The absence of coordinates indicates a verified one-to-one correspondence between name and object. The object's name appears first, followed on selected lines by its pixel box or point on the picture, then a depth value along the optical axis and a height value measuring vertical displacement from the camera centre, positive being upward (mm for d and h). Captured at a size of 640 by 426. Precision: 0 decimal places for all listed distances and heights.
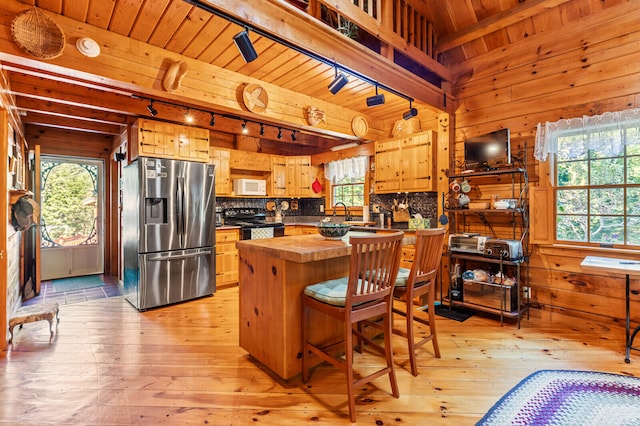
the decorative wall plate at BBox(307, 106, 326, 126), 3730 +1127
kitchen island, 2047 -587
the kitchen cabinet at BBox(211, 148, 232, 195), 4980 +650
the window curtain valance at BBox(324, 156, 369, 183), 5242 +708
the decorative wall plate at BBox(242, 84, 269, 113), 3135 +1148
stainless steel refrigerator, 3748 -279
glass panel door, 5363 -119
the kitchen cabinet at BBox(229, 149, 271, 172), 5238 +832
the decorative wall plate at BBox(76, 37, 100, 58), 2242 +1183
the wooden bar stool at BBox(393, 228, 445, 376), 2232 -536
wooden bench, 2795 -966
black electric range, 4883 -238
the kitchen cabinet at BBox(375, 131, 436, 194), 4152 +627
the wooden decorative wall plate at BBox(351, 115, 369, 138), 4359 +1171
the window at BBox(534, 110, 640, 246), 2928 +296
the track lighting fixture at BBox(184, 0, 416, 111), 2061 +1293
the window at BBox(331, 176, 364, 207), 5457 +305
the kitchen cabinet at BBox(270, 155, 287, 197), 5676 +602
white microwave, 5234 +383
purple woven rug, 1762 -1195
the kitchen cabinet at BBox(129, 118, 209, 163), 3844 +892
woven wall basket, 2035 +1177
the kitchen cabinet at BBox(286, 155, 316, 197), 5832 +593
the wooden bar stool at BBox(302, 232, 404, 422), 1790 -551
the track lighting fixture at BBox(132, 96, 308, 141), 3727 +1344
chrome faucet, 5402 -108
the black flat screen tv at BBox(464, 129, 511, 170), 3422 +652
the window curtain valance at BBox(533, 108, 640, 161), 2887 +755
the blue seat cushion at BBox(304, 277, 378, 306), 1893 -528
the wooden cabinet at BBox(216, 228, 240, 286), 4645 -722
